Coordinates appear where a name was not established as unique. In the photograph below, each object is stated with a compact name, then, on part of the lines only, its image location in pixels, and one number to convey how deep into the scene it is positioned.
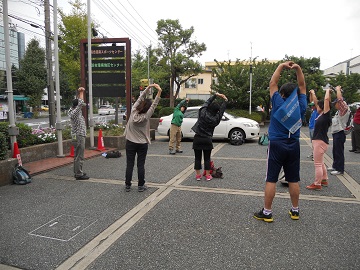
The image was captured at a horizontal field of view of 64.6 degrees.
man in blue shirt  3.55
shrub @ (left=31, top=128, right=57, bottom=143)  7.71
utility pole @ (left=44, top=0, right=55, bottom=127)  13.11
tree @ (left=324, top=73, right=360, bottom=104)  25.06
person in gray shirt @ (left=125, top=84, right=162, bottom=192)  4.95
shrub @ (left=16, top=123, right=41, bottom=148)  6.99
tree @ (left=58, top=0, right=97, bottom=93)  19.80
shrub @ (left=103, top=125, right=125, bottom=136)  10.40
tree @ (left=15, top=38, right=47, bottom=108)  34.81
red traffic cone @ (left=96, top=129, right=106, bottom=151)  9.25
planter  5.50
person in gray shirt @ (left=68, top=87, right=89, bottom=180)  5.87
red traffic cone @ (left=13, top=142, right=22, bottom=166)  5.78
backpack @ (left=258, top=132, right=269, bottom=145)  10.70
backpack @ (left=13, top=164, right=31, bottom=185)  5.55
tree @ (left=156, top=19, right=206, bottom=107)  23.48
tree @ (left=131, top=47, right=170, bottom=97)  25.55
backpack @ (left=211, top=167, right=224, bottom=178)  5.99
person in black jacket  5.71
